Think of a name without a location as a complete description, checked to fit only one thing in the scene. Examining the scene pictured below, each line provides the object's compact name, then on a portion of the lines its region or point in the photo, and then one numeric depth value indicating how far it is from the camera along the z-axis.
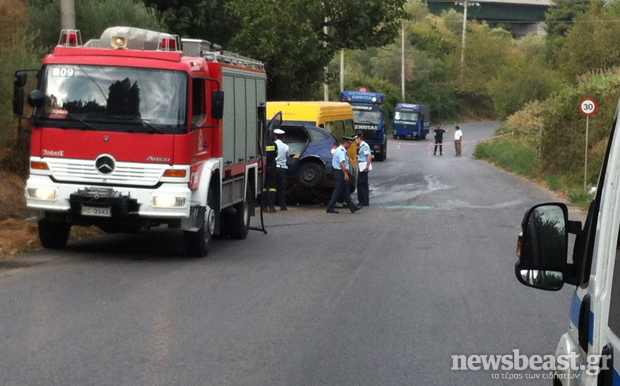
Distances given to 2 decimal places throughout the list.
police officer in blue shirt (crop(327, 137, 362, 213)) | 22.80
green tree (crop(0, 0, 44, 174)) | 17.36
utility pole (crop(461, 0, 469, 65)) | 100.71
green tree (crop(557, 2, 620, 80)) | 63.97
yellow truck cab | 26.33
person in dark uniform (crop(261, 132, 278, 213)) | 22.14
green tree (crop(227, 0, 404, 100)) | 33.56
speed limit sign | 28.19
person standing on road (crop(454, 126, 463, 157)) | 52.26
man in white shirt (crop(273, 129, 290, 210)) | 22.70
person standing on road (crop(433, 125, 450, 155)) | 55.00
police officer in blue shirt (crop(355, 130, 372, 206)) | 25.09
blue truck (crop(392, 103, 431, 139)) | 69.81
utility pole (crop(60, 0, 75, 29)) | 17.75
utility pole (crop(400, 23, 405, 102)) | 87.22
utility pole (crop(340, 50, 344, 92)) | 61.31
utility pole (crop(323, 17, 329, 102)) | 36.38
